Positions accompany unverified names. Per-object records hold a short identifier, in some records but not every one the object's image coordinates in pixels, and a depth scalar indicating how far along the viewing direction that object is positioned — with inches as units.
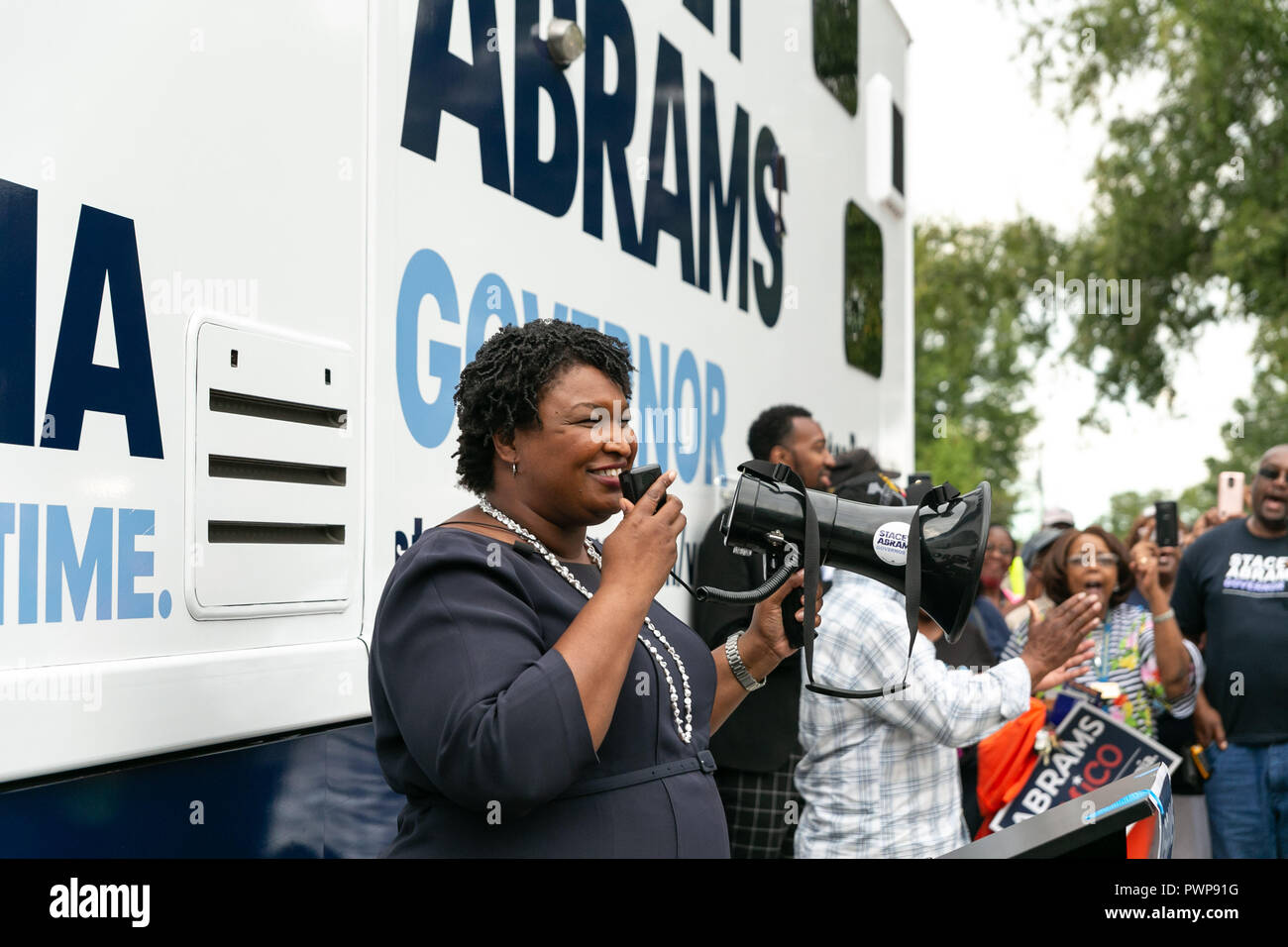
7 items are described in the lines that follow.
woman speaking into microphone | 61.5
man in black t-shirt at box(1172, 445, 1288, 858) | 190.4
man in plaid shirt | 113.6
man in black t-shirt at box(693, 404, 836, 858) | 150.1
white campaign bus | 59.2
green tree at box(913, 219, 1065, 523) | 583.8
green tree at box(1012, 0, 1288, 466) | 438.9
